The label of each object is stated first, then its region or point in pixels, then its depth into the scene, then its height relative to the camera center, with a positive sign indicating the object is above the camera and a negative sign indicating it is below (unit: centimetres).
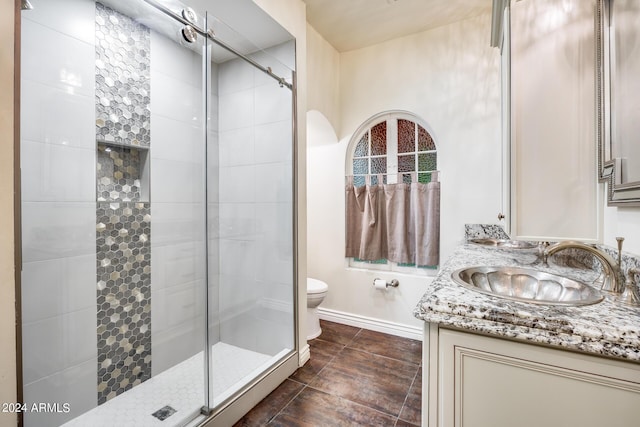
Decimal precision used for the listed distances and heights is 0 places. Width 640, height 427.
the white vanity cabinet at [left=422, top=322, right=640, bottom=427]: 68 -45
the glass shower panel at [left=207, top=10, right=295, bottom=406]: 203 +1
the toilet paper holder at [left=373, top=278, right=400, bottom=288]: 271 -66
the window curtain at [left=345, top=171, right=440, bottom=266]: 258 -9
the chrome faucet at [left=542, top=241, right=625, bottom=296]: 91 -18
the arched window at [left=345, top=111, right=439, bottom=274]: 267 +56
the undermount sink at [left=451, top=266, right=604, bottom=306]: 104 -28
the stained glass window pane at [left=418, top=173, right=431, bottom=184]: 265 +32
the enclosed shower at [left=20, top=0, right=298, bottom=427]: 149 +3
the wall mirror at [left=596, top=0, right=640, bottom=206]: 88 +37
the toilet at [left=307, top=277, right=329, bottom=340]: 255 -81
